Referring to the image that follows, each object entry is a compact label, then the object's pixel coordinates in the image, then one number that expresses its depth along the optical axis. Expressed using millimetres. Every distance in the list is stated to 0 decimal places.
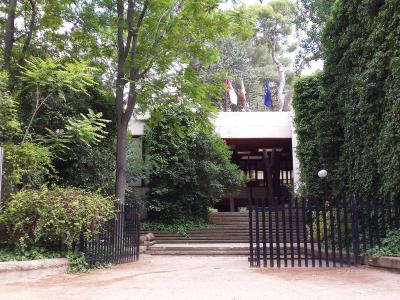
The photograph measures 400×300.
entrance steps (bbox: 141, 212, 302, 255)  15609
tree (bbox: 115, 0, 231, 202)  12336
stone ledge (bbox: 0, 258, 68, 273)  8136
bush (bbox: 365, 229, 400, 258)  9141
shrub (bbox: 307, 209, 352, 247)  9648
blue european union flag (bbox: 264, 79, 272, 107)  31266
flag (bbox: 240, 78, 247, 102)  32625
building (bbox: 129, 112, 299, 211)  24016
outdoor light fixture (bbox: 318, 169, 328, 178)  15549
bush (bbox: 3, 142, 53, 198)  9938
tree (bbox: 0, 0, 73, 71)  13008
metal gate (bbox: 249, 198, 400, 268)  9492
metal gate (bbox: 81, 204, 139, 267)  9883
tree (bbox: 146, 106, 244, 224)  19672
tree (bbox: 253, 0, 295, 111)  38344
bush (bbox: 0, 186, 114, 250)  8922
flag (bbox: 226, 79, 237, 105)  29086
